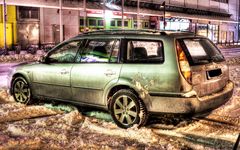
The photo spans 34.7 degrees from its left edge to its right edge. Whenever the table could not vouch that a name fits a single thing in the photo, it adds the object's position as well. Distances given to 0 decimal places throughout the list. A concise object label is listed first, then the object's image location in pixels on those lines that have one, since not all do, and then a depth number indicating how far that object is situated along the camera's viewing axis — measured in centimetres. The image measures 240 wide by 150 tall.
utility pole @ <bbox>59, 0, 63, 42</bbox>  2999
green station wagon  594
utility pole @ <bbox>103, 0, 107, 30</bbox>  3613
